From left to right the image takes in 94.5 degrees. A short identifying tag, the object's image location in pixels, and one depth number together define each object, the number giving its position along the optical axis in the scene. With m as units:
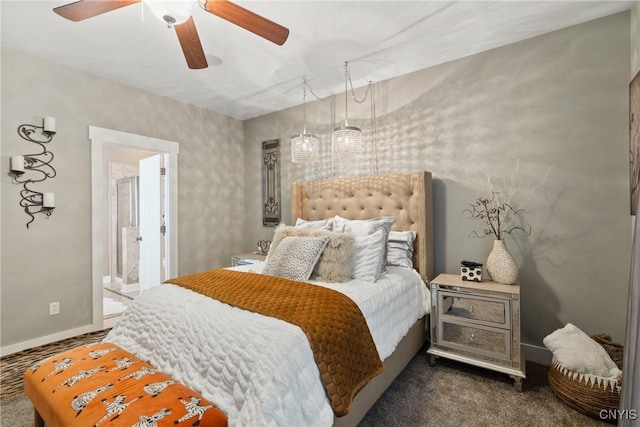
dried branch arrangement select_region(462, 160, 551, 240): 2.49
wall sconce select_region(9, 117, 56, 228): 2.65
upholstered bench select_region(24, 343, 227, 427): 1.11
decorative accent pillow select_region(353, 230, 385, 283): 2.25
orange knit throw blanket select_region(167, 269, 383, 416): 1.36
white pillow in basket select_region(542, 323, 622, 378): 1.80
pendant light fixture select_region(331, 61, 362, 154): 2.81
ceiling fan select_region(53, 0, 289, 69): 1.44
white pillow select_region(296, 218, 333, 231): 2.94
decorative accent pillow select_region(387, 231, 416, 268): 2.68
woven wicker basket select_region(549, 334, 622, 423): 1.71
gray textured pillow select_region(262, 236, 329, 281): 2.20
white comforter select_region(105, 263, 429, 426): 1.16
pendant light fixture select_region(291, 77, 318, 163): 3.06
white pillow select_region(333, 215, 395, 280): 2.45
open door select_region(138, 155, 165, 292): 3.92
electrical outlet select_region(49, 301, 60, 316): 2.82
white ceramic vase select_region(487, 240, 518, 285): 2.25
